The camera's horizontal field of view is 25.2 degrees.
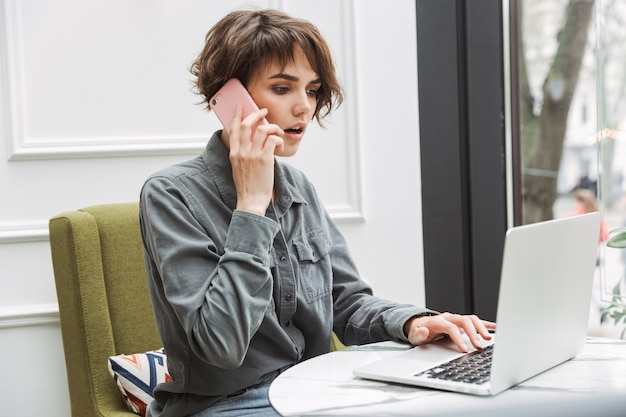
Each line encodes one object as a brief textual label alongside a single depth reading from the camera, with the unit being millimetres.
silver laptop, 2026
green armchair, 3052
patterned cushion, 2975
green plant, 3430
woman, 2371
